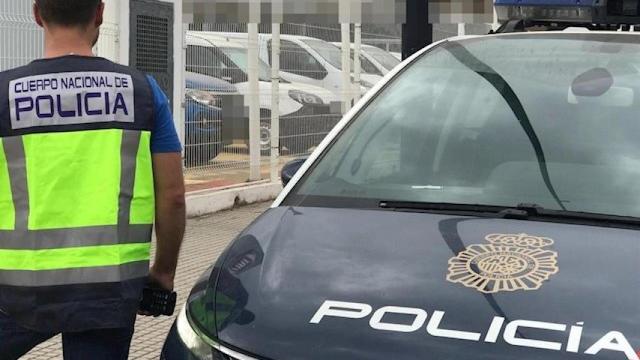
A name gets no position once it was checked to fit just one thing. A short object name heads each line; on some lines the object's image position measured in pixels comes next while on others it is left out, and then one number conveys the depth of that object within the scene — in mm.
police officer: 2633
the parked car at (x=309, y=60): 11281
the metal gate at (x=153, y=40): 8906
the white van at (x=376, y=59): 12992
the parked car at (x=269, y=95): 10188
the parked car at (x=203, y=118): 9906
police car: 2395
